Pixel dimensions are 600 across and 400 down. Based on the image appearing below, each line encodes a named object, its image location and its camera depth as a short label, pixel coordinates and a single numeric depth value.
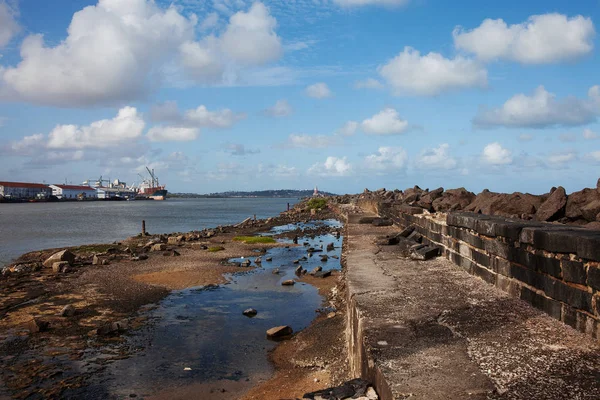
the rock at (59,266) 14.45
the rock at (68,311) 9.08
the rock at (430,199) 13.68
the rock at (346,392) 3.40
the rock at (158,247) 19.78
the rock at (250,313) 9.48
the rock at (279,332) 8.00
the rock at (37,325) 8.12
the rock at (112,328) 8.01
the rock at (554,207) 7.16
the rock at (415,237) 10.35
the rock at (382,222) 16.91
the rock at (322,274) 13.37
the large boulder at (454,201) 11.84
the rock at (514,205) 8.10
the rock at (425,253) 8.28
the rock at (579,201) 6.81
